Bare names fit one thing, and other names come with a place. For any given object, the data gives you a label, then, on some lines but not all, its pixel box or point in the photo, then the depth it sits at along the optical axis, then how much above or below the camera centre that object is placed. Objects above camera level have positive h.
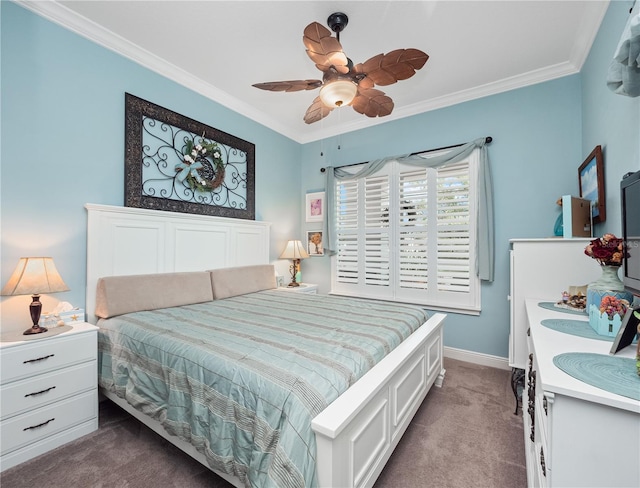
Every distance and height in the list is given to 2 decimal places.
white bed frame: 1.07 -0.60
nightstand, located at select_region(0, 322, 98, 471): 1.60 -0.87
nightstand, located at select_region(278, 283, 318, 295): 3.63 -0.53
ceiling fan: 1.70 +1.17
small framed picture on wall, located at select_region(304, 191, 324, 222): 4.25 +0.62
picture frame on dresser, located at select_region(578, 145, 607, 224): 1.99 +0.47
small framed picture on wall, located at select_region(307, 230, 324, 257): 4.29 +0.07
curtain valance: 2.95 +0.58
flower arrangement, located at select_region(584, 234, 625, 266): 1.40 -0.02
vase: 1.37 -0.22
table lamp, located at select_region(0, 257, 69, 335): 1.71 -0.20
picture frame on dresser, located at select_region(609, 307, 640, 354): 1.02 -0.31
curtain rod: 3.00 +1.14
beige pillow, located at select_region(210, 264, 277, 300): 2.96 -0.36
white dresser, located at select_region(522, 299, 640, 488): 0.75 -0.53
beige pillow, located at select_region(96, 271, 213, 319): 2.18 -0.37
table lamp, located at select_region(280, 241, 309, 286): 3.93 -0.07
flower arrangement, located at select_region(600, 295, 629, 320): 1.22 -0.27
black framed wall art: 2.53 +0.86
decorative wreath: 2.88 +0.87
